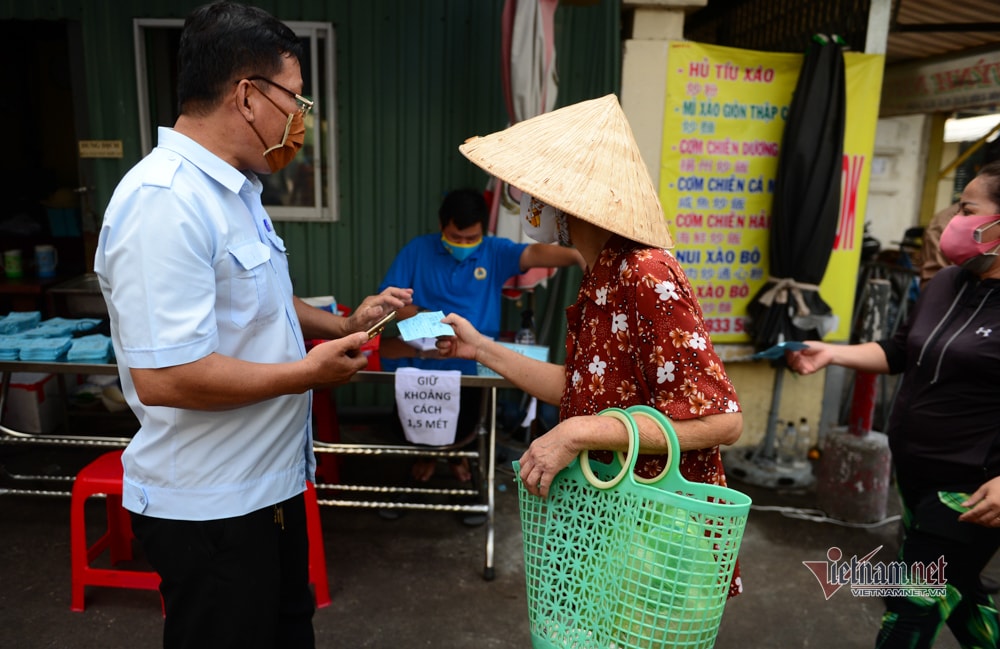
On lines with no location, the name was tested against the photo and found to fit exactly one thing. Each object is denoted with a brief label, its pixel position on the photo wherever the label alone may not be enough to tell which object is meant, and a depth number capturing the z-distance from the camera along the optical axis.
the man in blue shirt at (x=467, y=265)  4.25
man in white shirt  1.54
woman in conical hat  1.54
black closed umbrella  4.53
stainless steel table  3.41
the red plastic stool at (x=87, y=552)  3.18
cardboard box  4.96
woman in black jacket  2.29
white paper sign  3.47
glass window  5.06
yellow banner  4.64
